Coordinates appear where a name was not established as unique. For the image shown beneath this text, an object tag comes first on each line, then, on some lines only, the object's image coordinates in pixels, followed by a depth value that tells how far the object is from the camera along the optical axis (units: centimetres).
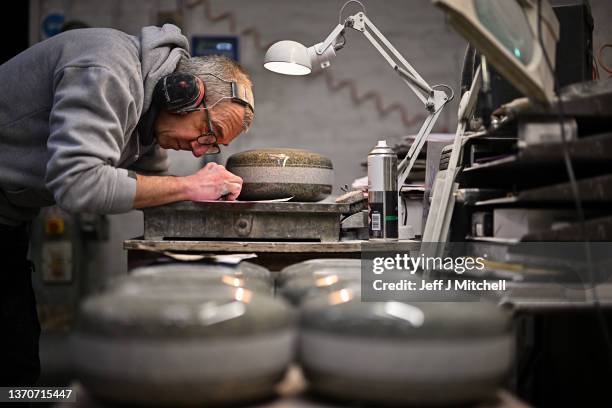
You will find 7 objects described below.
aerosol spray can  174
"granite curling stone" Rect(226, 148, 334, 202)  179
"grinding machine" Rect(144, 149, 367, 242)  169
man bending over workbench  147
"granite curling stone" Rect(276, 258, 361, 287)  98
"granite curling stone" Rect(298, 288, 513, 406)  58
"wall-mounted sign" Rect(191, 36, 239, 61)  421
